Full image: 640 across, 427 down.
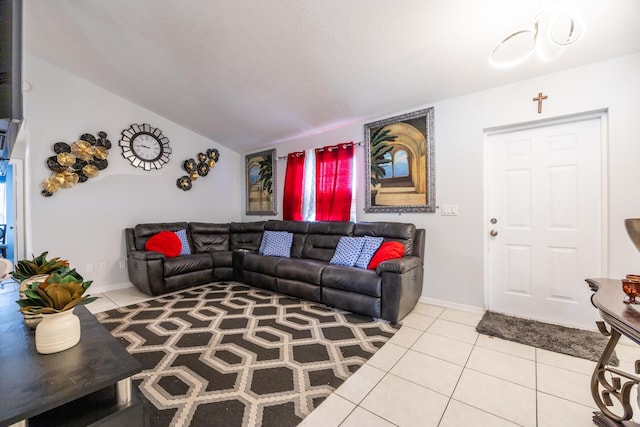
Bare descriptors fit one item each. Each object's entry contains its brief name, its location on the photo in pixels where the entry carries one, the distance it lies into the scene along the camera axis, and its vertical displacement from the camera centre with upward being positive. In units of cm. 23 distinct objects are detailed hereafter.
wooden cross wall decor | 244 +105
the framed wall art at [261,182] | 477 +59
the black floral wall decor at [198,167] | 448 +83
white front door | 235 -8
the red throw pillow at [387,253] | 280 -43
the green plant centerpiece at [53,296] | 107 -34
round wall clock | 390 +104
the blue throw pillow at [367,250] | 293 -42
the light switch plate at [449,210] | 293 +3
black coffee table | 81 -57
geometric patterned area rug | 145 -105
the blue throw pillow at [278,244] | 381 -45
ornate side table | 100 -60
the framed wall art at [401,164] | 309 +61
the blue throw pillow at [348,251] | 308 -45
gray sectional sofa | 256 -62
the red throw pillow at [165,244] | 360 -41
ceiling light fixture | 165 +134
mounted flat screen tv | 126 +75
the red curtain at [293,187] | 429 +44
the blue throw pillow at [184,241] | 390 -41
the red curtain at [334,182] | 375 +46
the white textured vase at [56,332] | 107 -49
